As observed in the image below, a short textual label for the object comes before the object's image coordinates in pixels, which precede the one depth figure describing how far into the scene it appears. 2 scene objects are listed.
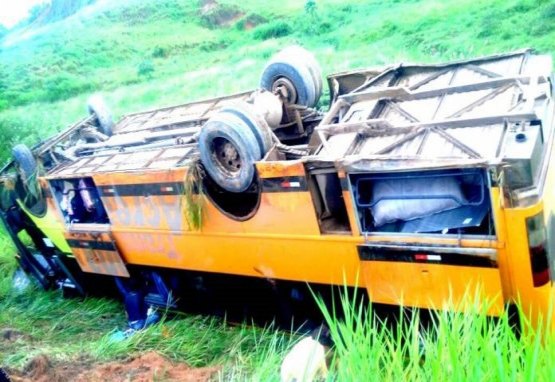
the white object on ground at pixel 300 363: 2.27
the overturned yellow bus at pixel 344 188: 2.88
